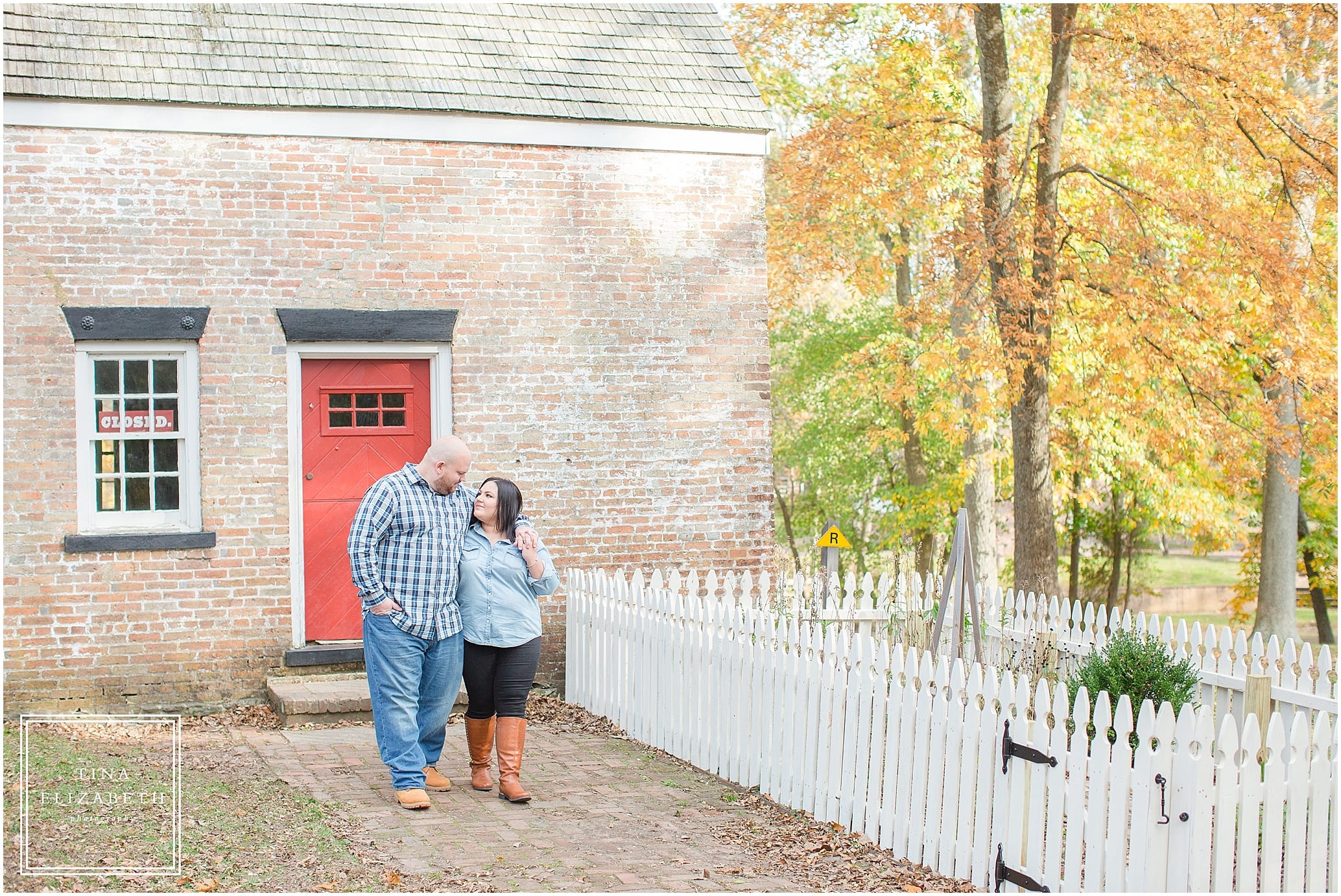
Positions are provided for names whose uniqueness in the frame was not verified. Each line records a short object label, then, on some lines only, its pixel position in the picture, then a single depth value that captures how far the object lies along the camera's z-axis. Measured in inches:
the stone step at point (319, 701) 347.9
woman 262.8
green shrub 249.6
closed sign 367.6
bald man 252.2
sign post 406.0
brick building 359.6
